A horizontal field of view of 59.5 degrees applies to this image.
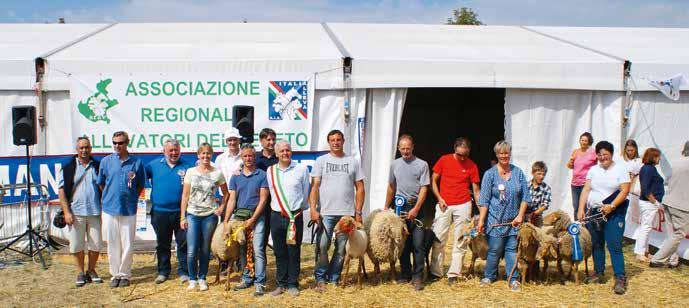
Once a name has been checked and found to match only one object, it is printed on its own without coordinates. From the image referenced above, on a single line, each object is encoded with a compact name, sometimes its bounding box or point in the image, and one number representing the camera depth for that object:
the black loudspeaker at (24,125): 6.77
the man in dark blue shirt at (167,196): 5.89
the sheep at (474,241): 5.96
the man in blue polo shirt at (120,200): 5.89
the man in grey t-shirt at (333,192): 5.65
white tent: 7.73
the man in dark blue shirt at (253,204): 5.67
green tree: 24.01
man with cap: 6.43
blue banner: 7.69
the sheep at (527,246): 5.78
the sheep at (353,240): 5.56
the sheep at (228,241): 5.64
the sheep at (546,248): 5.91
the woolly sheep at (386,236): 5.77
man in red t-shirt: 5.96
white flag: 7.92
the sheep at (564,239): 6.04
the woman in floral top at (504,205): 5.76
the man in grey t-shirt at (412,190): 5.83
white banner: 7.65
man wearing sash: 5.54
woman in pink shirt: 7.65
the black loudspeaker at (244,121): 7.24
